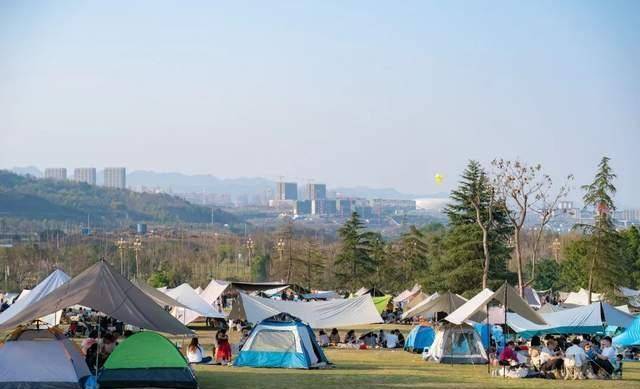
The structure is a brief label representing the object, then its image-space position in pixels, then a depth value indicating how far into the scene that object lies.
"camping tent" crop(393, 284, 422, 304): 60.84
